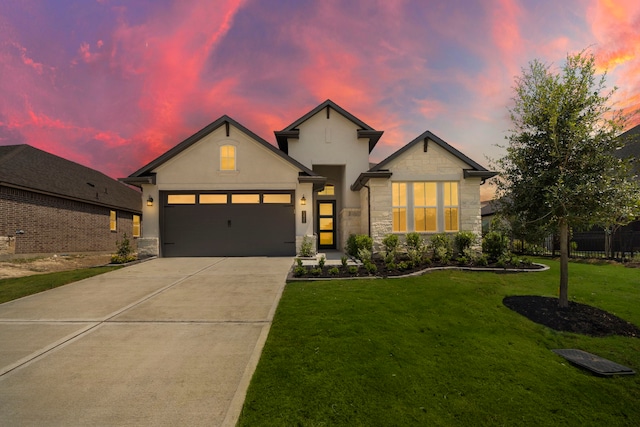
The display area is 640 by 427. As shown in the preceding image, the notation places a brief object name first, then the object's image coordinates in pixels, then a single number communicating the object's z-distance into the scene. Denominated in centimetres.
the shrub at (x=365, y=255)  1072
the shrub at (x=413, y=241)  1298
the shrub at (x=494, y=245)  1220
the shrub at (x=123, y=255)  1252
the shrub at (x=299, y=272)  929
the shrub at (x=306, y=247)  1390
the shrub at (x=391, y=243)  1302
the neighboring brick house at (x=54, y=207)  1609
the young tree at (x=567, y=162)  647
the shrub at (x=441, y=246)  1141
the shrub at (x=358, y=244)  1334
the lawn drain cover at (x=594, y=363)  421
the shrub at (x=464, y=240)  1317
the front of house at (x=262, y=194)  1416
